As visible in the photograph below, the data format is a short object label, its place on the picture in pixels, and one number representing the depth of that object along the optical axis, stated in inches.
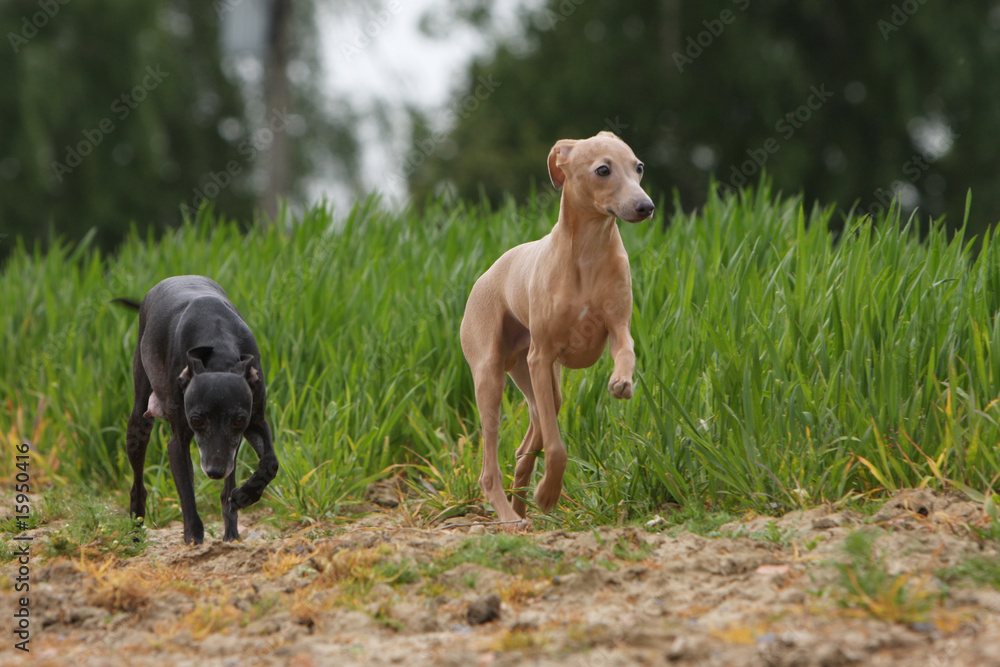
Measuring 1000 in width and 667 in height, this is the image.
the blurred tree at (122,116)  1524.4
